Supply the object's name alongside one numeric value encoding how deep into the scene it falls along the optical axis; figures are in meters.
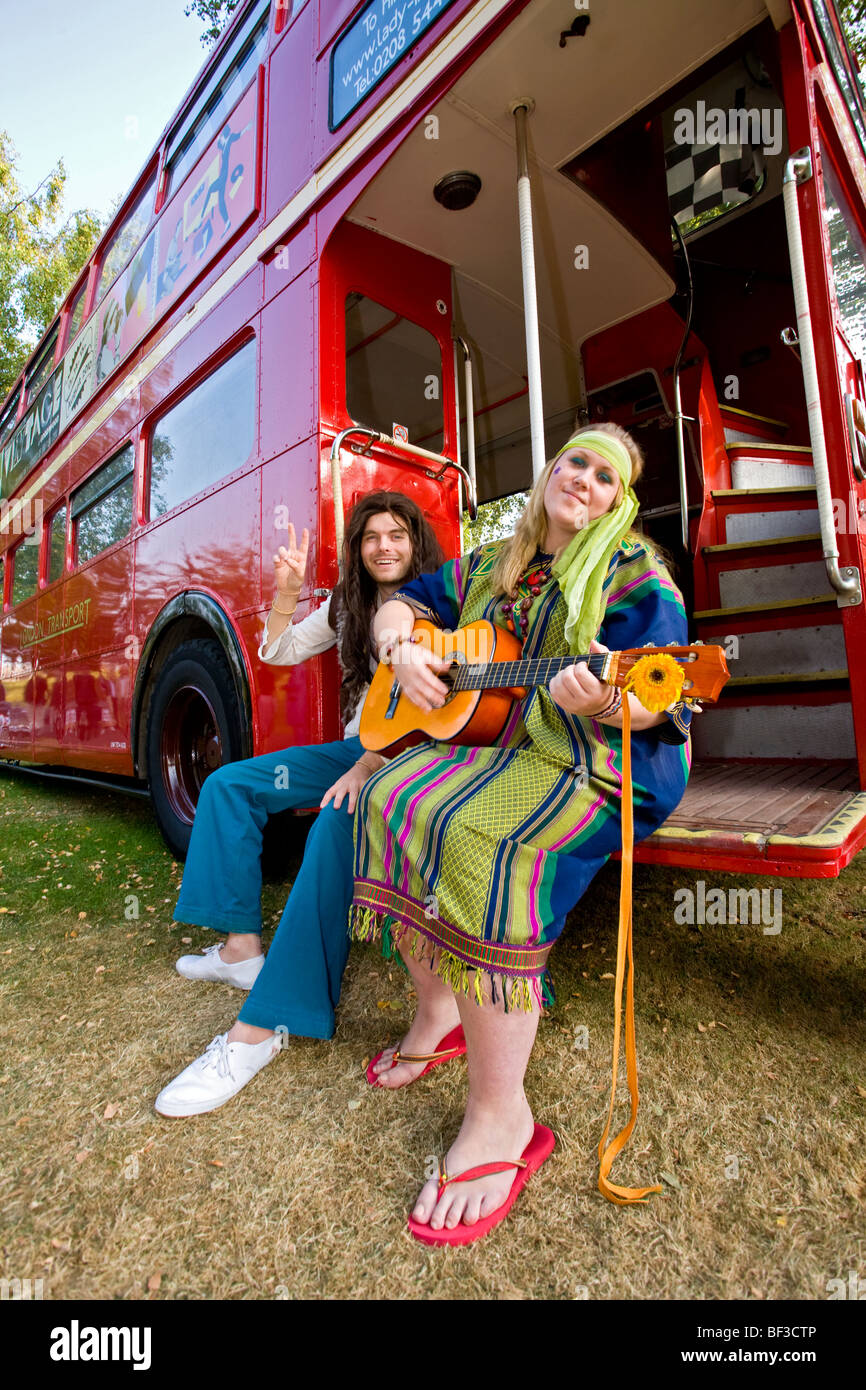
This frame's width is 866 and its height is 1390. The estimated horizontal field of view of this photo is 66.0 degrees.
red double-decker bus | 1.93
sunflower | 1.15
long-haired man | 1.58
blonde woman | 1.20
